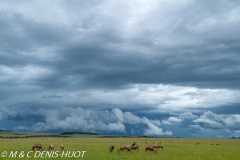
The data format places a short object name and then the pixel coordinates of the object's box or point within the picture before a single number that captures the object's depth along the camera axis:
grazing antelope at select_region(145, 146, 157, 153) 37.97
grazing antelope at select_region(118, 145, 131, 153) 37.41
